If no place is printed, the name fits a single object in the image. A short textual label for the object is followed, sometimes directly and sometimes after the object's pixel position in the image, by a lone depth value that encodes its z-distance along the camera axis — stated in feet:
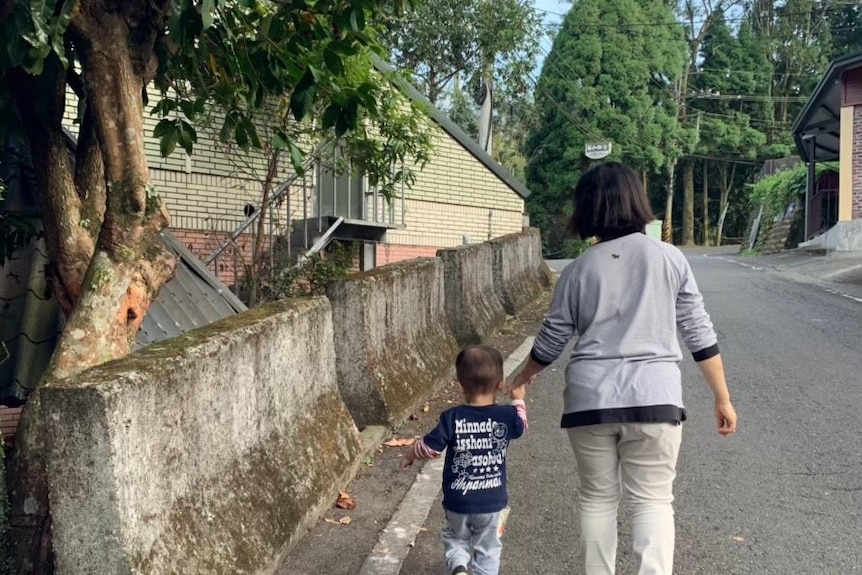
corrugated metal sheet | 21.57
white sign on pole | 104.73
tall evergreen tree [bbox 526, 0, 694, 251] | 127.03
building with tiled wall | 38.17
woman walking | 10.19
